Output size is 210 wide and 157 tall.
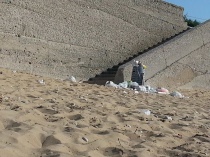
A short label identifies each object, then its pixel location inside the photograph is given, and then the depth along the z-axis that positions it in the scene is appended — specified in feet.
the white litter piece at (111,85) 30.99
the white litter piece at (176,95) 30.27
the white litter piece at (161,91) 31.87
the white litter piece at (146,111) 16.75
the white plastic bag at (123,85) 31.24
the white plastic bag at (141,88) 30.63
